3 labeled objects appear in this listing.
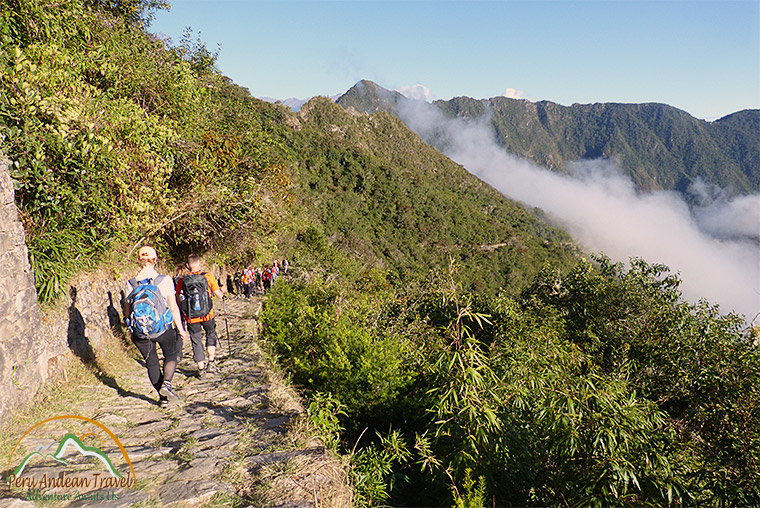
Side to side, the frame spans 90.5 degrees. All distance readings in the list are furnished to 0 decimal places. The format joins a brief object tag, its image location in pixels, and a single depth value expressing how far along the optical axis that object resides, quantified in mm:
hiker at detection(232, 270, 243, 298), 12612
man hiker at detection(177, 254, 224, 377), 5215
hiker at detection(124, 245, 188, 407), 3910
